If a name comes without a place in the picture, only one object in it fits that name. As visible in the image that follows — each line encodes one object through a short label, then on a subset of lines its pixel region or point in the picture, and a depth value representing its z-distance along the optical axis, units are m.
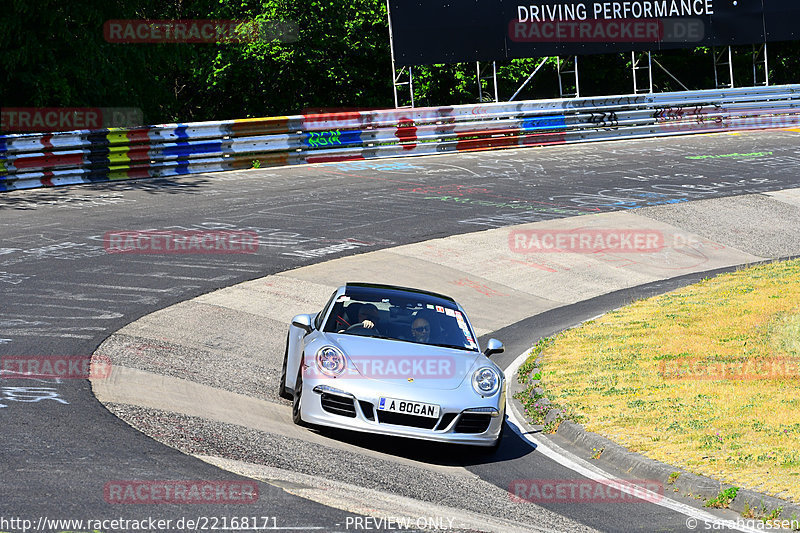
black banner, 63.19
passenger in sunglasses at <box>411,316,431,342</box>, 19.16
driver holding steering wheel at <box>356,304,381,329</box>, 19.28
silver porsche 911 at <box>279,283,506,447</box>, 16.77
